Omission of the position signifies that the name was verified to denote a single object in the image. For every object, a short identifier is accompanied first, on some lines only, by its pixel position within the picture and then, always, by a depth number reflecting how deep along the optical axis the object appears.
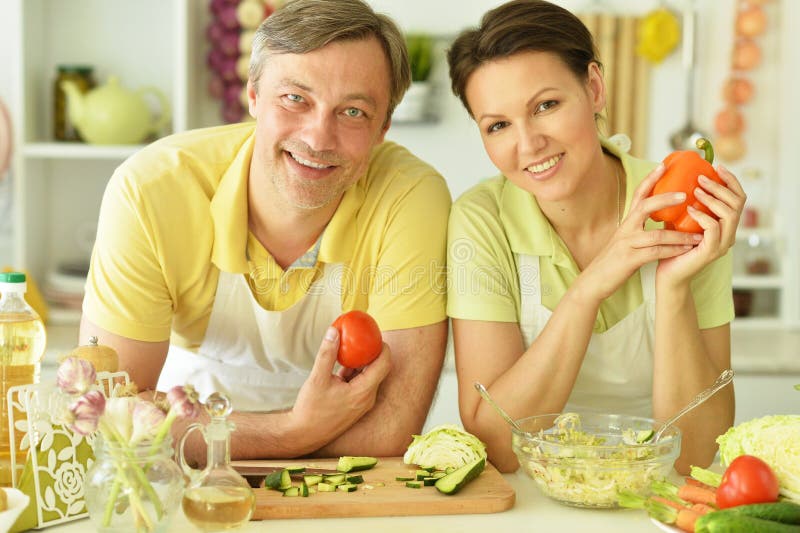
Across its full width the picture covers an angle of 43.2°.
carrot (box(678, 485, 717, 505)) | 1.28
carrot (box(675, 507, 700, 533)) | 1.23
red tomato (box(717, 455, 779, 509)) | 1.23
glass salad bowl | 1.35
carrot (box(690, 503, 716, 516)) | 1.24
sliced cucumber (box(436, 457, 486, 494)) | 1.39
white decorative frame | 1.29
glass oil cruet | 1.20
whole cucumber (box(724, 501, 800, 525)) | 1.19
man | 1.75
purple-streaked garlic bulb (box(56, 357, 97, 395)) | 1.17
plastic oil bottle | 1.41
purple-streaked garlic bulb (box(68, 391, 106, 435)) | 1.12
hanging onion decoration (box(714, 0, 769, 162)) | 3.35
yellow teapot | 3.21
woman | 1.68
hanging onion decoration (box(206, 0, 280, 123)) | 3.30
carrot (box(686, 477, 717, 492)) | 1.35
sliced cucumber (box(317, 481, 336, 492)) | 1.41
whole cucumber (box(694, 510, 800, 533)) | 1.15
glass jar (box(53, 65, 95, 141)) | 3.31
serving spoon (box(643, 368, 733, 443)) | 1.44
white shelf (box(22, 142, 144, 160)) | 3.23
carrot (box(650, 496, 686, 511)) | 1.26
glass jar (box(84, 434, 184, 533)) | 1.17
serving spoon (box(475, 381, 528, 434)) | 1.47
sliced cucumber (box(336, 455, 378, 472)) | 1.50
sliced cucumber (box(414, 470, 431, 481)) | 1.46
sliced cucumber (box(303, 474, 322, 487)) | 1.42
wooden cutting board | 1.34
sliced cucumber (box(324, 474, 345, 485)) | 1.43
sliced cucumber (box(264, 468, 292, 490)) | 1.40
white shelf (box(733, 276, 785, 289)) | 3.36
